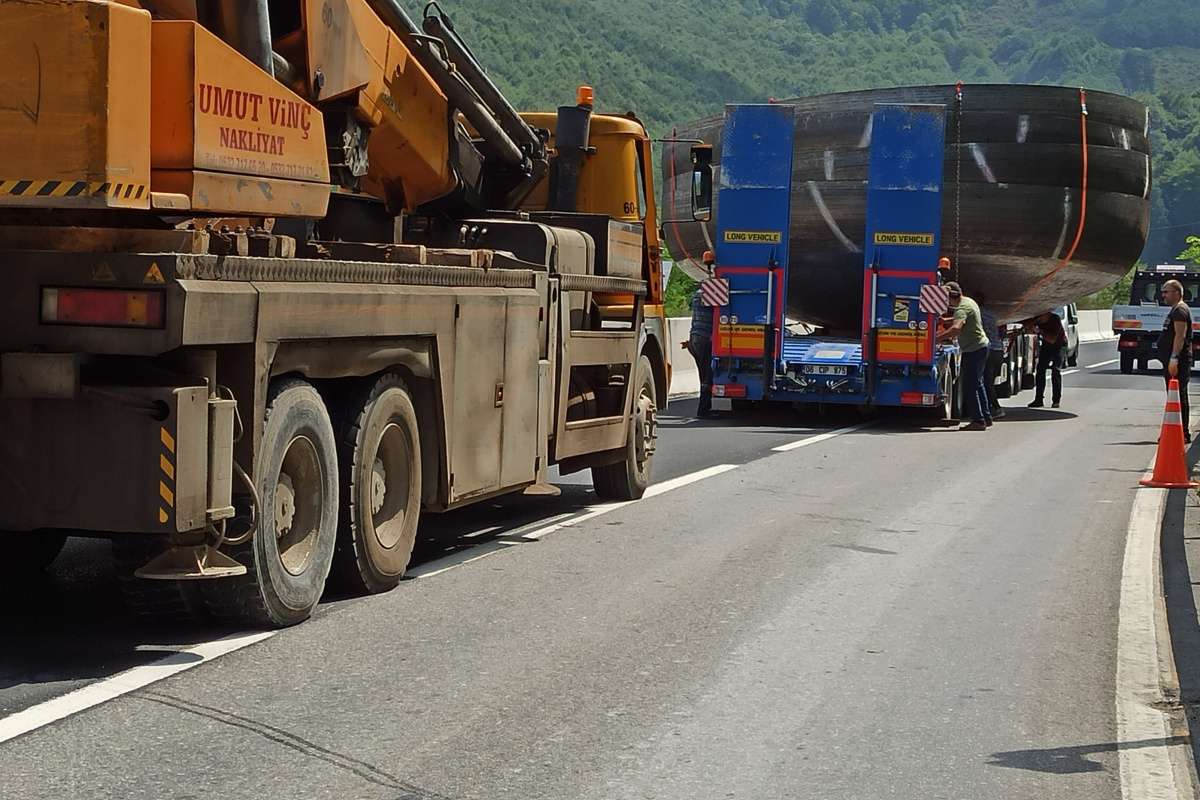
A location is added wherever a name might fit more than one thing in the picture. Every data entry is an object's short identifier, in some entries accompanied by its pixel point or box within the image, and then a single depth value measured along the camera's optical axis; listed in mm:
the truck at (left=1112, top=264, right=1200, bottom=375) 37094
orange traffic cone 14383
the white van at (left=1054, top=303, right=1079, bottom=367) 38656
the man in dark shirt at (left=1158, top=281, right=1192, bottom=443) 18152
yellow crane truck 6352
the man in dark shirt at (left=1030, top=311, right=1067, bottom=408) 25625
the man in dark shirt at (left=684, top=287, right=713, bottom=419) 21250
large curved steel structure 21938
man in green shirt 20891
